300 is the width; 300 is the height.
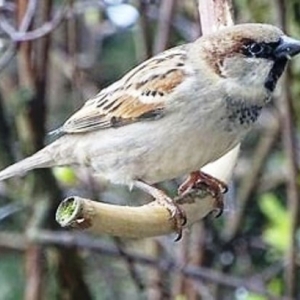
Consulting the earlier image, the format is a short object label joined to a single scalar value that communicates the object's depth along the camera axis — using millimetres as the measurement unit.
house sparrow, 4805
